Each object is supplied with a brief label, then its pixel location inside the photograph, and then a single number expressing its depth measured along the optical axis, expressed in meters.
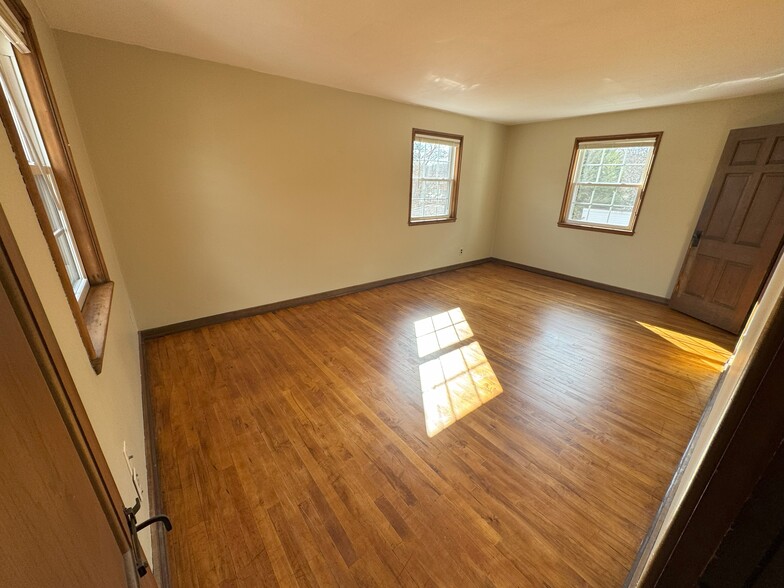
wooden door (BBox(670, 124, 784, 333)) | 2.89
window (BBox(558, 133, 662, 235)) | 3.98
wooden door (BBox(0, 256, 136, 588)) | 0.31
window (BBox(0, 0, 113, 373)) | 1.20
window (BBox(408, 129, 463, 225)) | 4.31
